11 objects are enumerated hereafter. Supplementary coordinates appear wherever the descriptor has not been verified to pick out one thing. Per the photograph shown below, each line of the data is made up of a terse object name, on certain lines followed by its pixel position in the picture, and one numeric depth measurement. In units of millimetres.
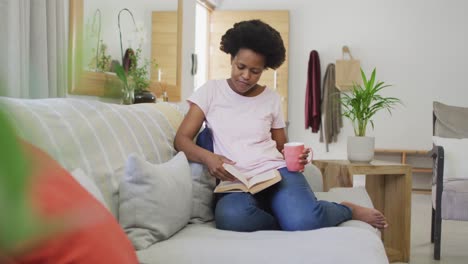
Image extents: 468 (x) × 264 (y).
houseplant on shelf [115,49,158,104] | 2734
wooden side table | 3023
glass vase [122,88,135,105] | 2735
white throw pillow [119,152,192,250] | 1594
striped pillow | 1490
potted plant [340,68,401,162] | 3160
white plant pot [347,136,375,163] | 3158
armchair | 3248
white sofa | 1413
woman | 1927
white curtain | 1817
